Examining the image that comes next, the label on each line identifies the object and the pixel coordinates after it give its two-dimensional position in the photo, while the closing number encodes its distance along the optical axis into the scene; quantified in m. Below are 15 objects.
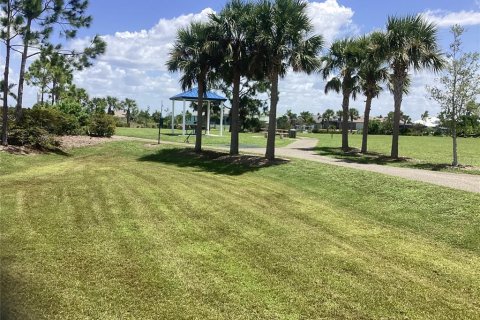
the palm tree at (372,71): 21.61
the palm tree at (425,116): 117.79
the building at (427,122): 113.97
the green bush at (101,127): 26.17
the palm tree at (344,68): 26.84
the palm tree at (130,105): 81.44
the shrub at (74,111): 26.74
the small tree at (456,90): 18.31
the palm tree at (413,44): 20.38
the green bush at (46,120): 19.53
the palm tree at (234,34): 18.38
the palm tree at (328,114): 125.94
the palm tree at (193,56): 19.38
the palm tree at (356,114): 116.39
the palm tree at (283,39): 17.20
